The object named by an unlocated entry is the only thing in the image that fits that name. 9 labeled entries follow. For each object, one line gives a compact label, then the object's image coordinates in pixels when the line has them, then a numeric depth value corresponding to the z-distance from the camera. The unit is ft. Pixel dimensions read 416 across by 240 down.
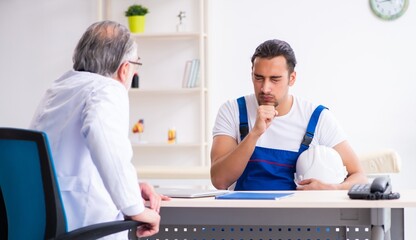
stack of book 21.15
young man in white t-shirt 10.87
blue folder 8.56
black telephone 8.24
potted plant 21.33
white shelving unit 21.77
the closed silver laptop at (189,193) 8.99
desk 8.36
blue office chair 6.89
